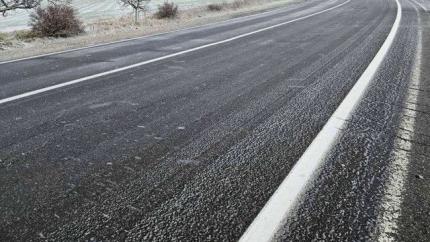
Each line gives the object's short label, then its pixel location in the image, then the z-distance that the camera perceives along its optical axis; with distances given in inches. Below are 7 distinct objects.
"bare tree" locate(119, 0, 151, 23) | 925.8
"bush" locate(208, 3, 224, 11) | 954.0
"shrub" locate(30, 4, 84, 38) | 476.4
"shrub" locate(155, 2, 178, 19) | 759.1
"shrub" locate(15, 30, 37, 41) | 465.1
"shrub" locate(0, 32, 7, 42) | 450.9
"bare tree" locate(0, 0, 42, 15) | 619.3
